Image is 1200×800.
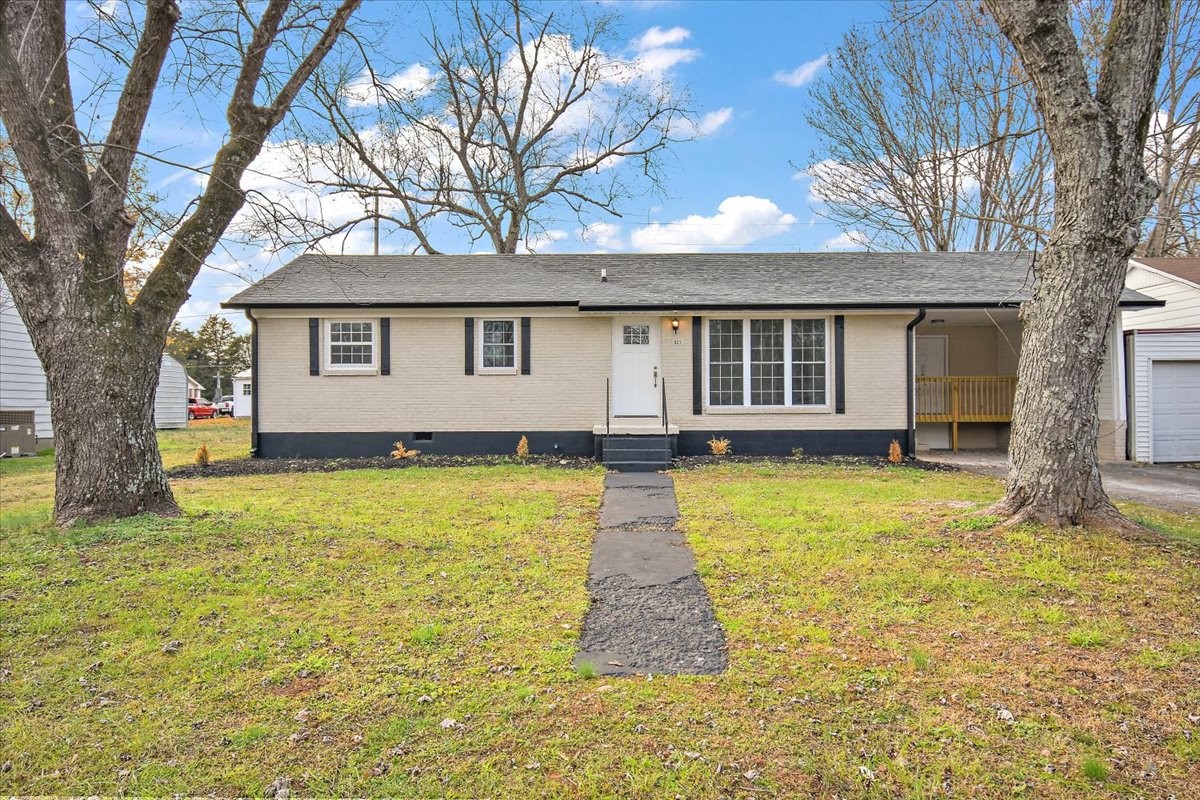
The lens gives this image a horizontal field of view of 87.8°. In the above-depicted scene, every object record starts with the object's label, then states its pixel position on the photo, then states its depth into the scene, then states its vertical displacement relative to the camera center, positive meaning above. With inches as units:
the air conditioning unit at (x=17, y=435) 594.2 -28.6
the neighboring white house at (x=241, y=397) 1630.2 +17.9
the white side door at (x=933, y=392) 568.1 +6.6
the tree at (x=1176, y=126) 319.9 +210.9
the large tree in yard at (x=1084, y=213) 217.5 +65.1
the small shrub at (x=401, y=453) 499.5 -40.5
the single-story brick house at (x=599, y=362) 498.0 +32.2
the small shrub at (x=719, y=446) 486.8 -35.5
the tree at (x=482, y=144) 908.0 +393.9
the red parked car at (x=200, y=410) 1504.7 -14.7
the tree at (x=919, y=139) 799.1 +355.1
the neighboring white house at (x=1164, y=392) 483.8 +4.5
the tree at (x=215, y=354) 2044.8 +168.1
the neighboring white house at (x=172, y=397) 951.0 +11.4
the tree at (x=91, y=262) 238.2 +56.9
